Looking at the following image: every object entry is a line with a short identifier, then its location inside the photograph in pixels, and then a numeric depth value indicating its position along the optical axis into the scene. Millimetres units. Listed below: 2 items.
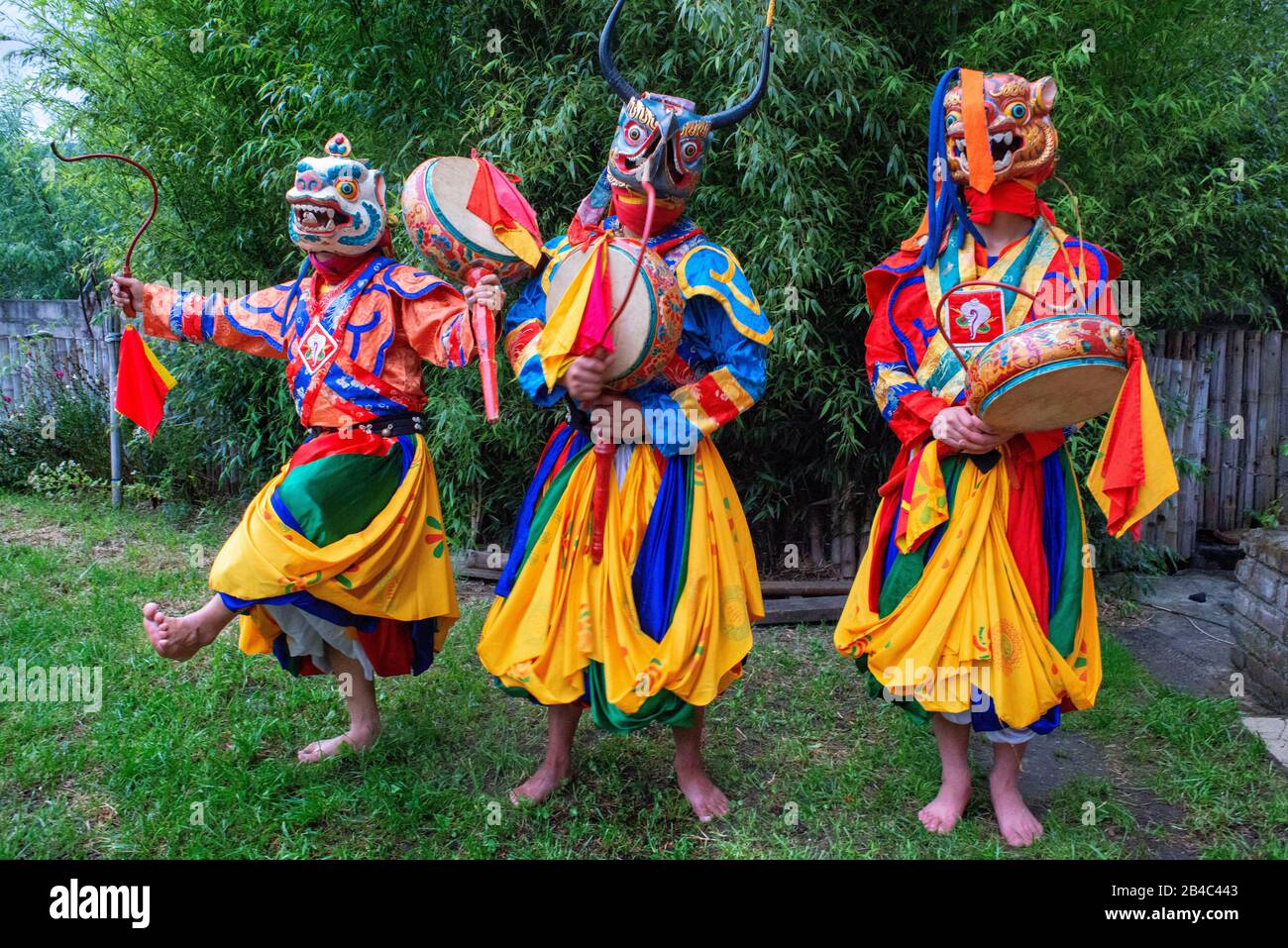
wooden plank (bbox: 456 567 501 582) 4871
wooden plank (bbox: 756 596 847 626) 4434
